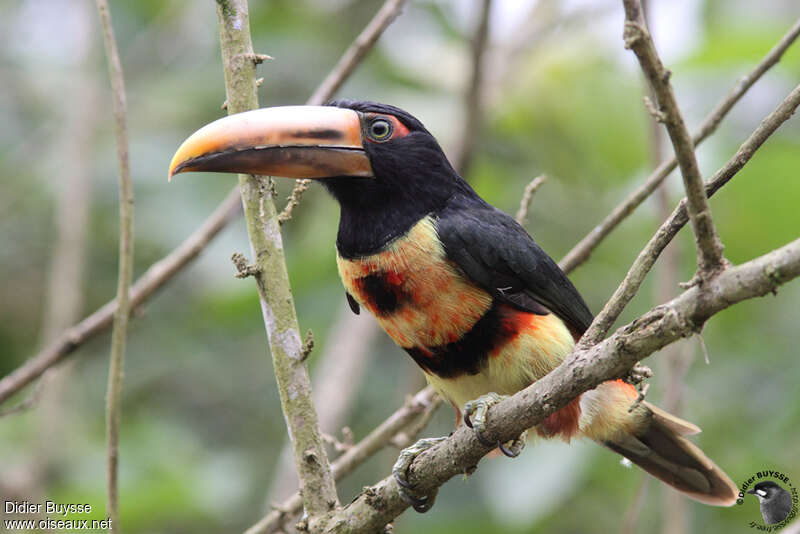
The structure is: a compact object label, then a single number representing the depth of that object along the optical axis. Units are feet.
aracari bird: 20.01
